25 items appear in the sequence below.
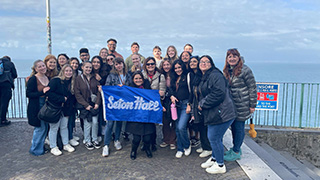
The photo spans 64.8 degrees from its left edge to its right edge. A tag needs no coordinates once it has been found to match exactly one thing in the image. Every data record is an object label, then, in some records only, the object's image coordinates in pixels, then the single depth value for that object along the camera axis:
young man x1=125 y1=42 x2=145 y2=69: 8.27
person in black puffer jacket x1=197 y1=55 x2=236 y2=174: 4.58
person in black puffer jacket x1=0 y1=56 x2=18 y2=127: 8.30
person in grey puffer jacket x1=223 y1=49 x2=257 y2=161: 5.05
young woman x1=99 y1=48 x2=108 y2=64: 7.43
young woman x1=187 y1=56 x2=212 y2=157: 5.22
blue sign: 9.12
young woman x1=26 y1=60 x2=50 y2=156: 5.47
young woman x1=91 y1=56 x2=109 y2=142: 6.15
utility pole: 9.40
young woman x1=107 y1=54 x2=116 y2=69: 6.77
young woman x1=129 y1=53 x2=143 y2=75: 6.53
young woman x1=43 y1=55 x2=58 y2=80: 5.87
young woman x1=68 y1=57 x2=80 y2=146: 6.34
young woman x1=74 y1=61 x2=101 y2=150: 5.89
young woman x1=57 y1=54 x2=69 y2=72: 6.60
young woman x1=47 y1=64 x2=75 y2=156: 5.57
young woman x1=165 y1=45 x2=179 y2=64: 7.24
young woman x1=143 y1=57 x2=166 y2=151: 5.79
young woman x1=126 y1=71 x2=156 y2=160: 5.57
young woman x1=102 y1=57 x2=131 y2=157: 5.95
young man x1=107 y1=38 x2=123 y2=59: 7.92
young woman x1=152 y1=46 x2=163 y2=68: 7.70
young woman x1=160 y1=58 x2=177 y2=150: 5.87
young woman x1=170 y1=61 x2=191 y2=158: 5.62
